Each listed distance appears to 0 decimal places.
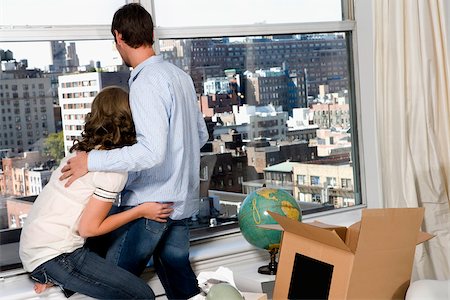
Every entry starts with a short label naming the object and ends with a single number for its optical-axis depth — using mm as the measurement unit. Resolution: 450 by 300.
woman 3033
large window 3418
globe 3516
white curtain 3945
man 2975
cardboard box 2760
